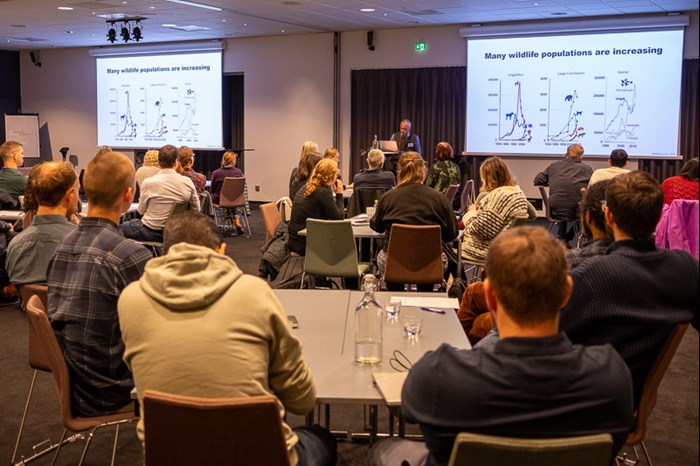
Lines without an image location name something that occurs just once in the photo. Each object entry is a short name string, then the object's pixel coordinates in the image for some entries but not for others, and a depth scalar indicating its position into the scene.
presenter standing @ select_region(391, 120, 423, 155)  12.18
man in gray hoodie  2.00
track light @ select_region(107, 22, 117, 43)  12.62
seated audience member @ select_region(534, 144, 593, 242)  9.25
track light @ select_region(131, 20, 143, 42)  12.44
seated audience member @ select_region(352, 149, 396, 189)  7.69
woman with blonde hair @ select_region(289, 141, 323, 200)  6.90
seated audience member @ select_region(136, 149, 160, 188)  8.88
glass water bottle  2.67
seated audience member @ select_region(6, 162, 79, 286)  4.56
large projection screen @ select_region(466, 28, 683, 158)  11.43
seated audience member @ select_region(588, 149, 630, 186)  8.59
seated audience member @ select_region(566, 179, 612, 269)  2.90
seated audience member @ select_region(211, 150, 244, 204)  10.77
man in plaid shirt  2.86
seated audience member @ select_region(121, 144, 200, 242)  7.09
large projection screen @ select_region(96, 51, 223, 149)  15.05
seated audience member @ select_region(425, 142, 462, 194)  10.02
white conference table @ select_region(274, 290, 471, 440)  2.40
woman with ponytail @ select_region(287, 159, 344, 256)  6.05
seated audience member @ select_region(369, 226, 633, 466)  1.70
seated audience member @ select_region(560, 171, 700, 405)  2.49
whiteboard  17.11
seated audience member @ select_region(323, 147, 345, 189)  8.67
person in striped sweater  5.86
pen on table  3.33
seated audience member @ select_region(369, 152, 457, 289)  5.62
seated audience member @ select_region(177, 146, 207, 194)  9.33
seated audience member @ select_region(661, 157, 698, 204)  6.91
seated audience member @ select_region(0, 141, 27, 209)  7.12
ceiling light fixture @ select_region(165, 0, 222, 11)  10.39
